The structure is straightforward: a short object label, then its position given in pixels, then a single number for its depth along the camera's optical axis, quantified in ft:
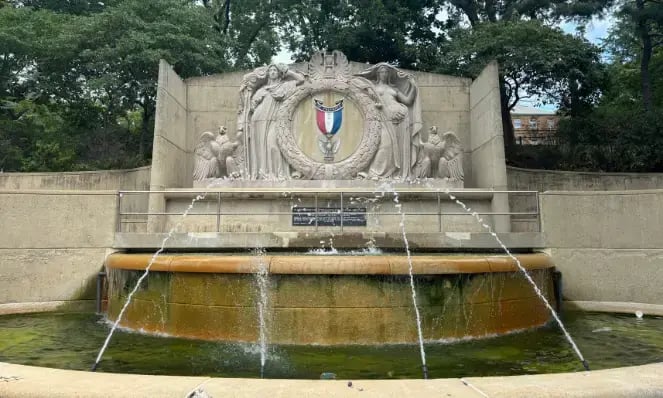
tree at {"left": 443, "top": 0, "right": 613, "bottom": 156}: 83.98
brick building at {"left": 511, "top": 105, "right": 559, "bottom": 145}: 201.36
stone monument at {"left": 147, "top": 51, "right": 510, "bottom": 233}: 46.21
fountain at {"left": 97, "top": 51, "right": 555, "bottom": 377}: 25.00
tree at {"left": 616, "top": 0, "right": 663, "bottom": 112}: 78.92
